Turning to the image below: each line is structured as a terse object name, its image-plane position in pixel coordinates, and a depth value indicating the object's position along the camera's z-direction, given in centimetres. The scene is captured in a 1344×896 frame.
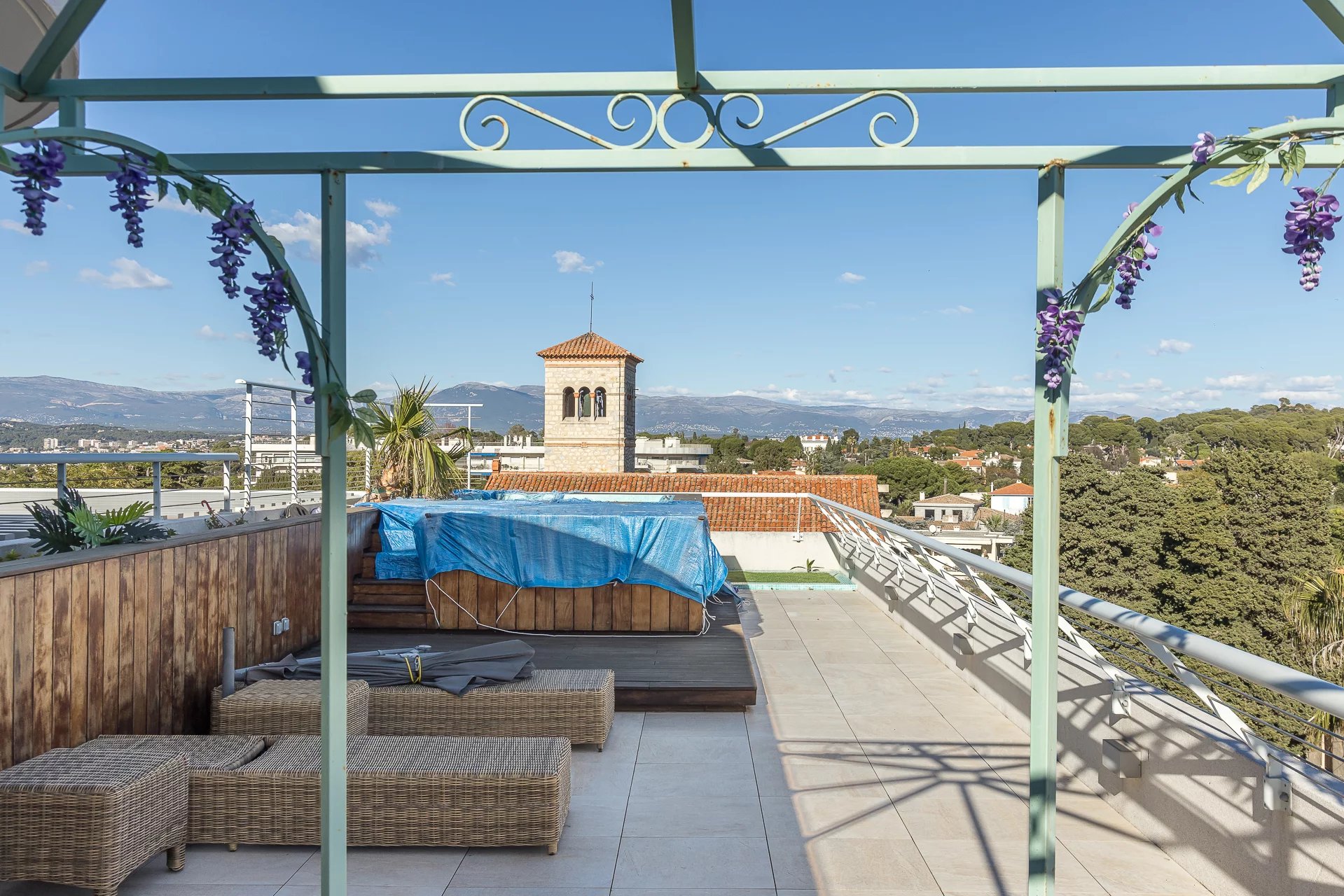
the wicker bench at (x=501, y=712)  380
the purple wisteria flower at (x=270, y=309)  169
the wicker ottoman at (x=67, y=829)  244
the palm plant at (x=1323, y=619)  1355
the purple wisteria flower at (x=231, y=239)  160
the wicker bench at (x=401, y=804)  284
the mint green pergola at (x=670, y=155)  181
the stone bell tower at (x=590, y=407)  2723
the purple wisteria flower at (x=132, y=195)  153
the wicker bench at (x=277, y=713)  348
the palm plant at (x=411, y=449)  890
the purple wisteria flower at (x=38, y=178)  138
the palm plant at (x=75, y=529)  359
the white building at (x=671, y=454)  4678
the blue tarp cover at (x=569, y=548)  582
